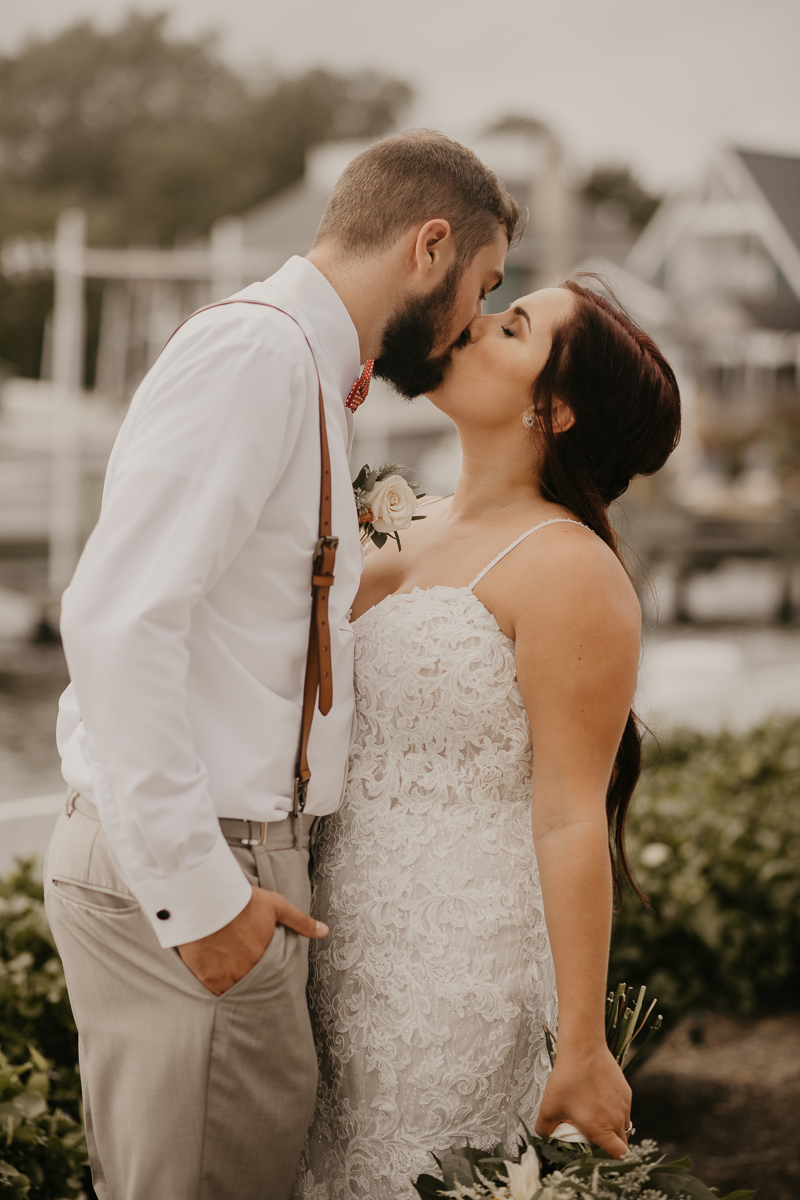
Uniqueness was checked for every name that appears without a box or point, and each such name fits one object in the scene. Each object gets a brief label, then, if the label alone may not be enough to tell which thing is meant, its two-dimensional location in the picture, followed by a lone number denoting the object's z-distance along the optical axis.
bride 2.13
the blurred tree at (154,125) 55.25
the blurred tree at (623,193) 59.09
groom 1.67
